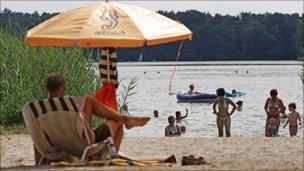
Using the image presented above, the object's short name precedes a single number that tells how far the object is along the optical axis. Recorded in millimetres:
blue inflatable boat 41812
